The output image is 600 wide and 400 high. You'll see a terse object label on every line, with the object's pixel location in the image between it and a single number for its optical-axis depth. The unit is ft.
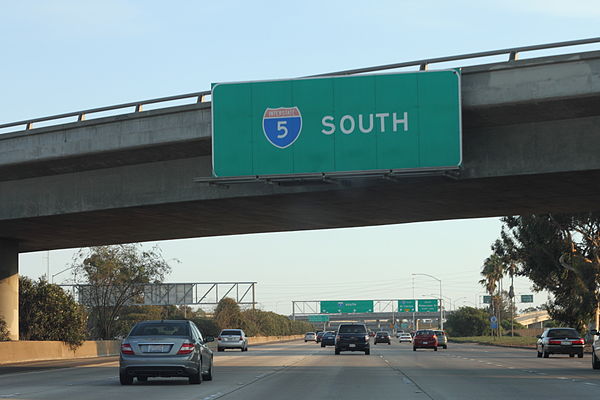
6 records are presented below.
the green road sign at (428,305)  495.00
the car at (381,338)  290.97
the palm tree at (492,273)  426.92
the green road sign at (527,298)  590.96
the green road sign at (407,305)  508.12
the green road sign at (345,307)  487.61
